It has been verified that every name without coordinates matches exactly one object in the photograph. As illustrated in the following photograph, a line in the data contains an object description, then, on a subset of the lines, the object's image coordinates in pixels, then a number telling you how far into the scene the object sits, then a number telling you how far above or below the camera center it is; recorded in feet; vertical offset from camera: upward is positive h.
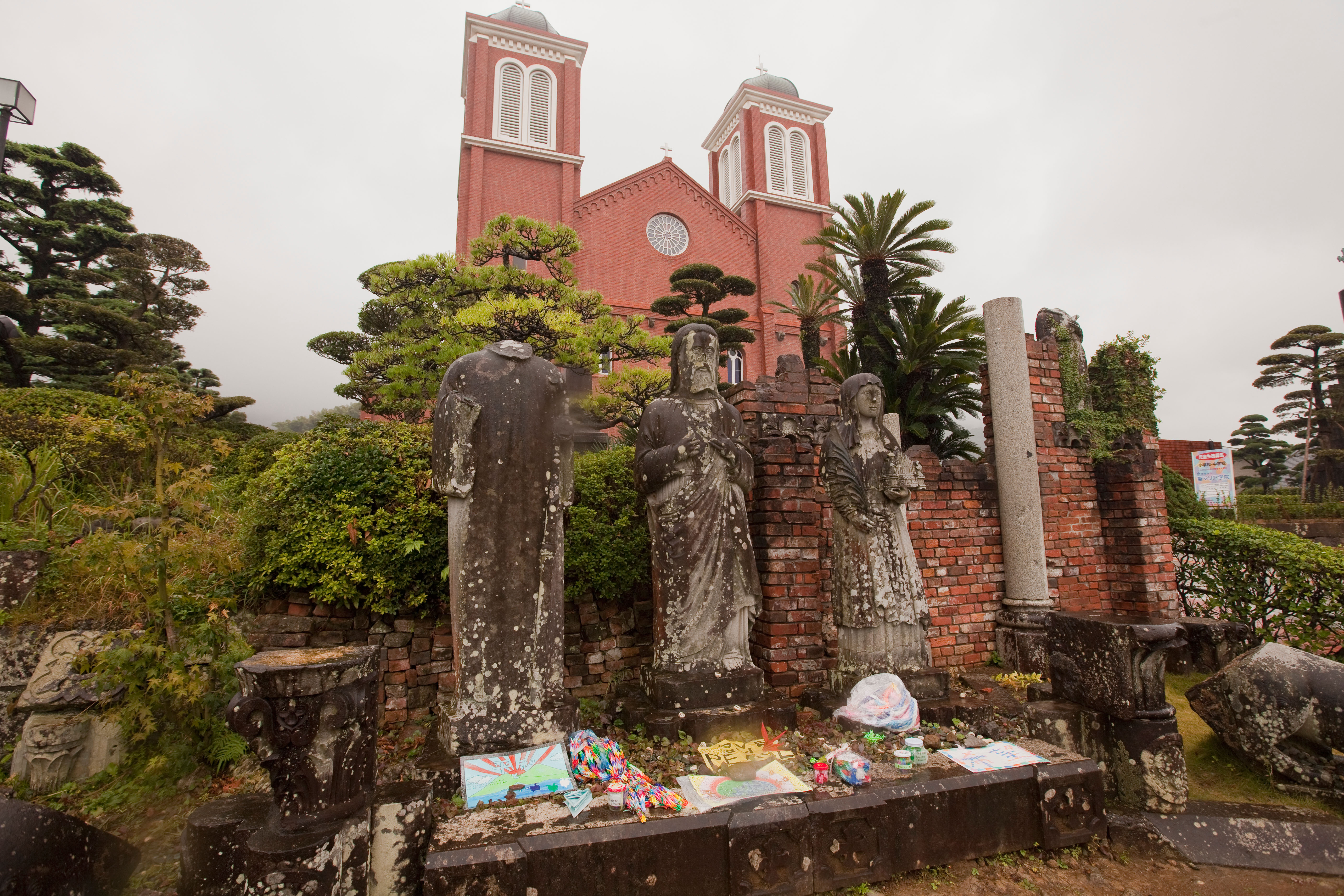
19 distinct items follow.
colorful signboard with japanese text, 45.09 +2.42
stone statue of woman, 14.33 -1.05
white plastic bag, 12.70 -4.17
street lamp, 26.91 +18.99
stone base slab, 8.17 -4.92
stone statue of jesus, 12.98 -0.47
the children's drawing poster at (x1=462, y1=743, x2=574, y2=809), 9.65 -4.30
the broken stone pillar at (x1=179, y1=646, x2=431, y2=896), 7.61 -3.93
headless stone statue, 11.03 -0.63
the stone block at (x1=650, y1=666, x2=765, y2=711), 12.40 -3.66
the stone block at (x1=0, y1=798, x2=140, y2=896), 7.22 -4.24
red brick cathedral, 75.56 +43.80
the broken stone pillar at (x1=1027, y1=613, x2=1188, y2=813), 11.50 -4.11
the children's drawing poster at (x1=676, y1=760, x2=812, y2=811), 9.71 -4.58
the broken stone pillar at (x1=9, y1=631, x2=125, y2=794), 12.17 -4.32
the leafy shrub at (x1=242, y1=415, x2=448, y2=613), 13.56 -0.20
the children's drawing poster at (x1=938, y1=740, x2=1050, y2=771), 10.89 -4.57
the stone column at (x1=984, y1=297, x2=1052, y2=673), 19.38 +0.39
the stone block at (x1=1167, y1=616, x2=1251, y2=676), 19.58 -4.54
